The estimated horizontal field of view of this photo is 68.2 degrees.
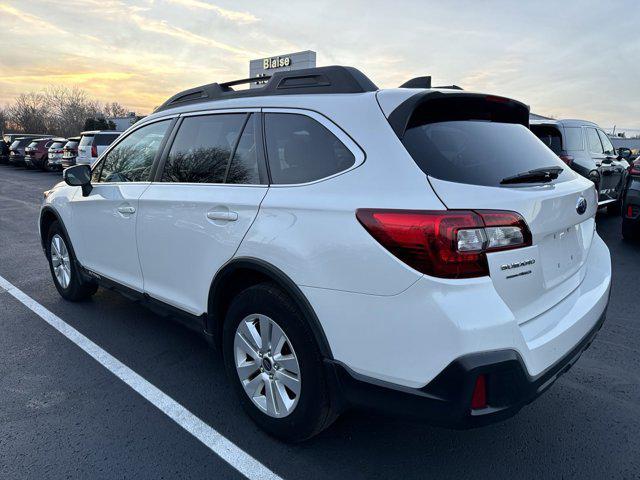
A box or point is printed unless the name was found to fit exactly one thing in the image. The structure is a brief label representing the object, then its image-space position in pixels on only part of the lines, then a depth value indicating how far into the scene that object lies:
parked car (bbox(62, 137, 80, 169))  19.36
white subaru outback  1.83
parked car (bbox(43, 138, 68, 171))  20.72
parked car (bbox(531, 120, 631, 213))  7.71
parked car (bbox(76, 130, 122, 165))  16.53
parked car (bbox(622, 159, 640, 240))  6.63
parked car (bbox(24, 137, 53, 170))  23.12
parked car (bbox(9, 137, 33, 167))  25.14
